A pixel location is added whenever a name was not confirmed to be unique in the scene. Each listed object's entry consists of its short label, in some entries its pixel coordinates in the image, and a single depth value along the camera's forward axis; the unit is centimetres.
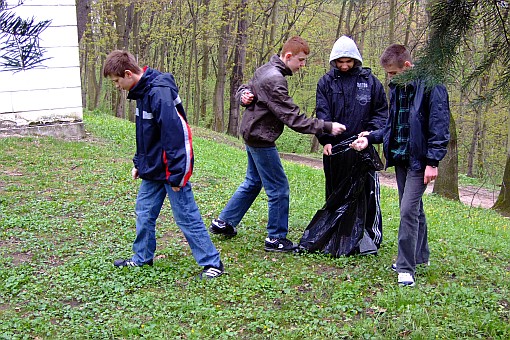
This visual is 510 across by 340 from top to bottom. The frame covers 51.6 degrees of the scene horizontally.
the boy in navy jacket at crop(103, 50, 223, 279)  415
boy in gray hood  491
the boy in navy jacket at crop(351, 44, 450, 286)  399
